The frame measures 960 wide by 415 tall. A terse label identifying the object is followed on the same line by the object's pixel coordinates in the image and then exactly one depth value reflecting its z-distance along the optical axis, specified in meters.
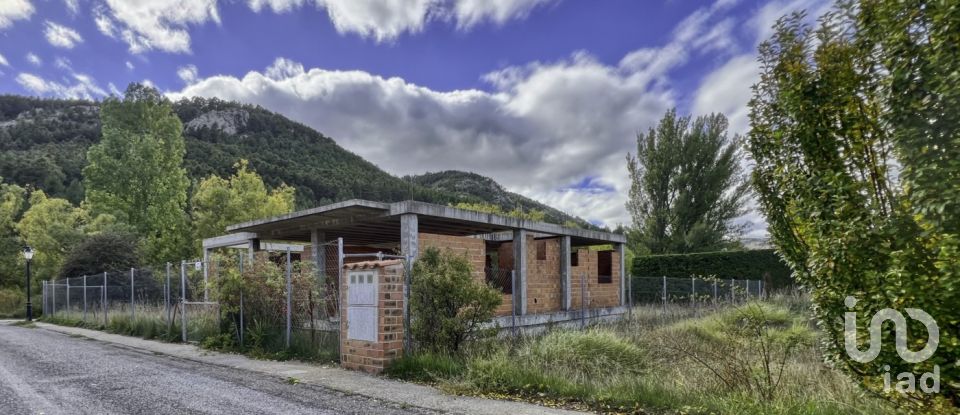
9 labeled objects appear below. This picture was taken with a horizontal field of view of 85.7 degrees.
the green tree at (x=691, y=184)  28.14
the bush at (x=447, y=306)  7.34
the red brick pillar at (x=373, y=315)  7.09
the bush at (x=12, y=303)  25.41
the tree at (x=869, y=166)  3.12
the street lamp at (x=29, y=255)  20.44
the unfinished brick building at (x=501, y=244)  10.34
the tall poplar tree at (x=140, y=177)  28.47
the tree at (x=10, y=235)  30.29
